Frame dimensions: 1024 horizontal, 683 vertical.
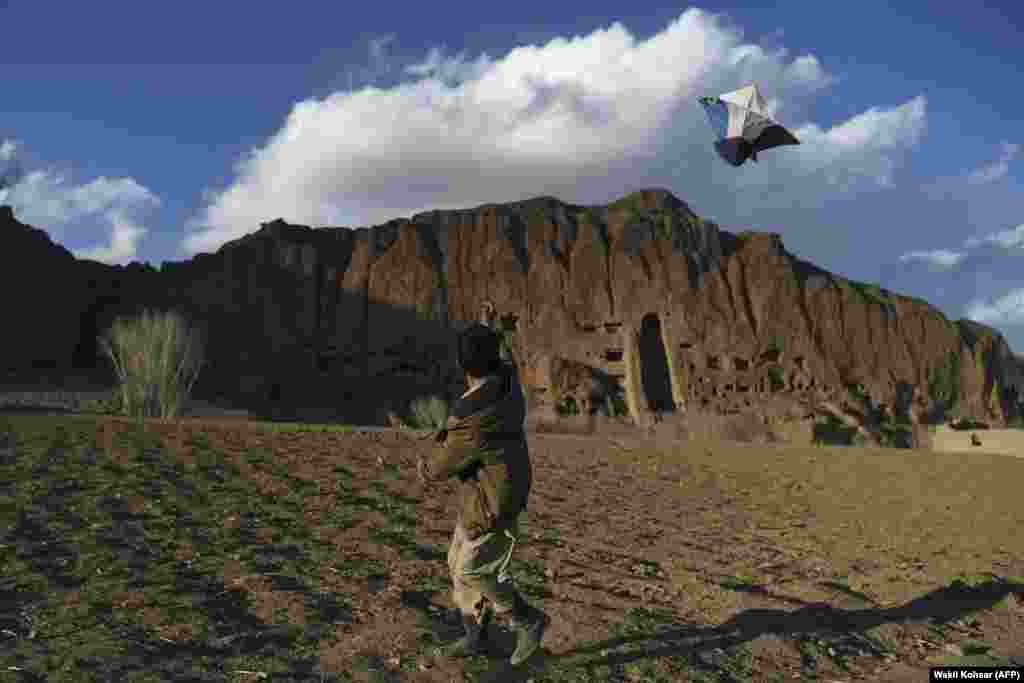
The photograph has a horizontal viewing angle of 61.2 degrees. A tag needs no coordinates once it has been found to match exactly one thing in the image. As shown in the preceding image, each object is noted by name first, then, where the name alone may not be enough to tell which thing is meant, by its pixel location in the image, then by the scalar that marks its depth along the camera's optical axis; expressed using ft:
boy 13.96
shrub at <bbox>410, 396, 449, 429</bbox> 93.20
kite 36.96
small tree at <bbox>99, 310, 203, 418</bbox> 65.21
